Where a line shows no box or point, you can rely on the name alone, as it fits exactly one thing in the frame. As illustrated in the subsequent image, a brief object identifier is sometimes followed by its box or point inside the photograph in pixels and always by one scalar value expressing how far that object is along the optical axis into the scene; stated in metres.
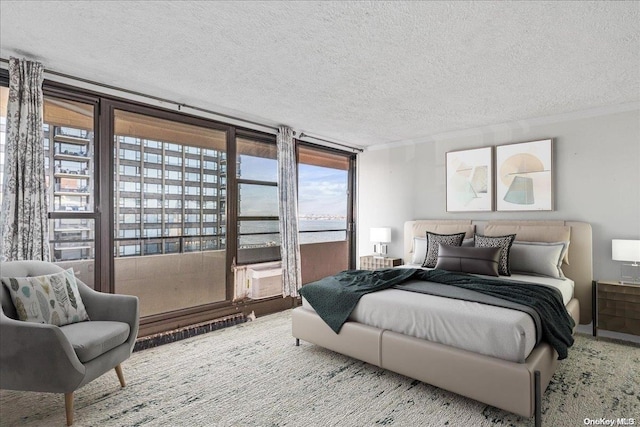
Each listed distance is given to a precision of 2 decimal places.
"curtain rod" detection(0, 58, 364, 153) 2.91
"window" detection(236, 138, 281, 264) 4.34
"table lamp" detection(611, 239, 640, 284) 3.32
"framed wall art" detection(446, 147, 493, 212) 4.53
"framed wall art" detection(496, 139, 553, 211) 4.07
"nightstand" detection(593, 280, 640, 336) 3.34
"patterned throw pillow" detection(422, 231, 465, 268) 4.17
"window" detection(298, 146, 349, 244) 5.28
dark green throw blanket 2.42
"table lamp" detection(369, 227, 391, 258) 5.26
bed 2.01
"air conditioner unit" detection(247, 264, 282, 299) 4.38
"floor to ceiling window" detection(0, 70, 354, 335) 3.03
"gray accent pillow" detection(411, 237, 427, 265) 4.46
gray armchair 1.90
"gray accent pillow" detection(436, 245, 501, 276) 3.52
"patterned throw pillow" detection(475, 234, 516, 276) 3.61
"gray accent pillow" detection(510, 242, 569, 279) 3.60
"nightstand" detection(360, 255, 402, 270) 5.08
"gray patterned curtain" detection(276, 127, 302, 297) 4.59
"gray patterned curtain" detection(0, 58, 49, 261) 2.60
